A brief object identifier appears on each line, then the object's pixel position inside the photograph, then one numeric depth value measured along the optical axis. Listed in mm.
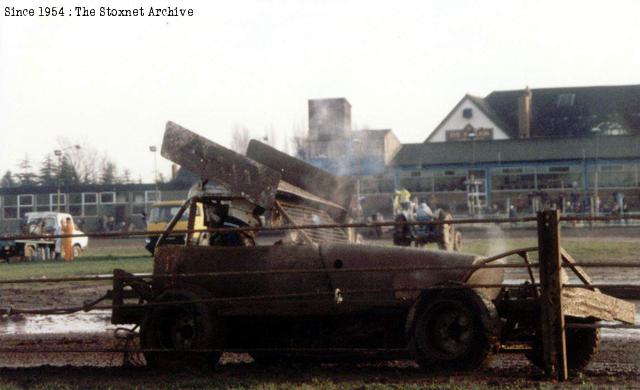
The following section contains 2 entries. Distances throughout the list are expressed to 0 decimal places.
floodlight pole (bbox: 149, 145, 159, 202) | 67069
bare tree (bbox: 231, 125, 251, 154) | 67144
